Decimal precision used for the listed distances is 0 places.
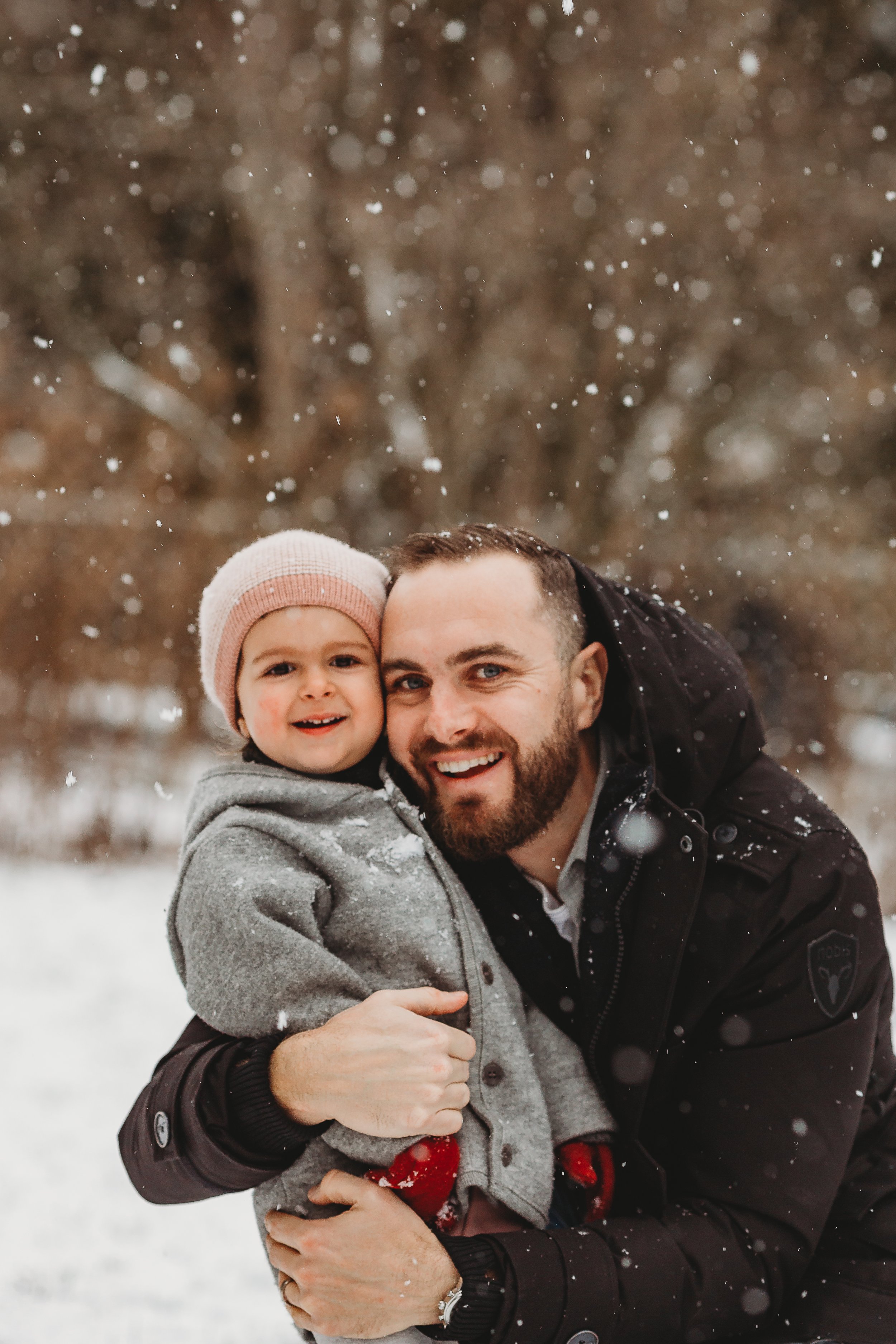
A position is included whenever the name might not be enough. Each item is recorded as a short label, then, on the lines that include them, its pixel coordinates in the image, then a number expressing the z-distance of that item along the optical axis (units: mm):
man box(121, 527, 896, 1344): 1734
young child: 1754
